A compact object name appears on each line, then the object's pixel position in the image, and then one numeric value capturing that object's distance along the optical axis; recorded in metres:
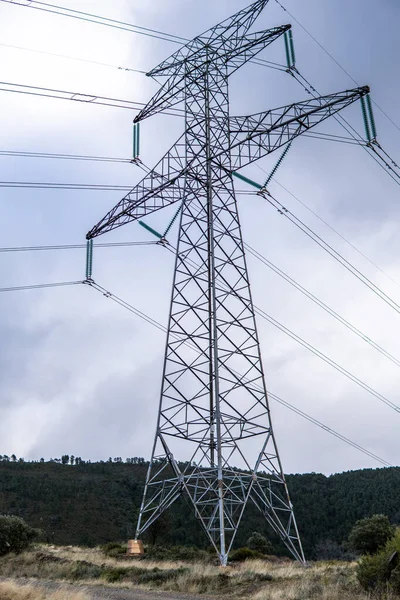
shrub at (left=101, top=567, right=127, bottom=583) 18.44
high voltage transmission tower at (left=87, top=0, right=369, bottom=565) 20.23
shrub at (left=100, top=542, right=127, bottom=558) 25.80
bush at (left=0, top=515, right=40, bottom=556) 29.97
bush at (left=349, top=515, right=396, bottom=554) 32.16
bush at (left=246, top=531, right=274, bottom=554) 39.91
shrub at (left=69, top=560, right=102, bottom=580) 19.83
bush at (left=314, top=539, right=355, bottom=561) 41.89
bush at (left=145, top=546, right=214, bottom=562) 23.31
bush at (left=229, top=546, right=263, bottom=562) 25.78
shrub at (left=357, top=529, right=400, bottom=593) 11.73
